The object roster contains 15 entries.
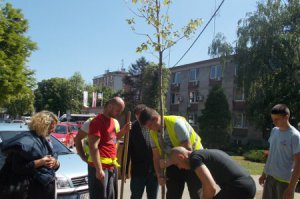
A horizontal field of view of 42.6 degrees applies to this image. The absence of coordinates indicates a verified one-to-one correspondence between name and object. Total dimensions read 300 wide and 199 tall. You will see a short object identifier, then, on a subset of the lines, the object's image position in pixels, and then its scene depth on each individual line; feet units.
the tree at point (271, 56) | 84.64
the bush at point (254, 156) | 66.62
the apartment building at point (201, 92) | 122.13
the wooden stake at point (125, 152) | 18.05
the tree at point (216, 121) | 98.73
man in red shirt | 15.16
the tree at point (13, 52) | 58.59
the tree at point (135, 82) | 169.97
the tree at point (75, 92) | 237.25
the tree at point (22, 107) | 241.35
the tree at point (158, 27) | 15.65
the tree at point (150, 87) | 145.38
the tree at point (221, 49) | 94.84
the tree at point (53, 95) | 242.78
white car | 19.98
